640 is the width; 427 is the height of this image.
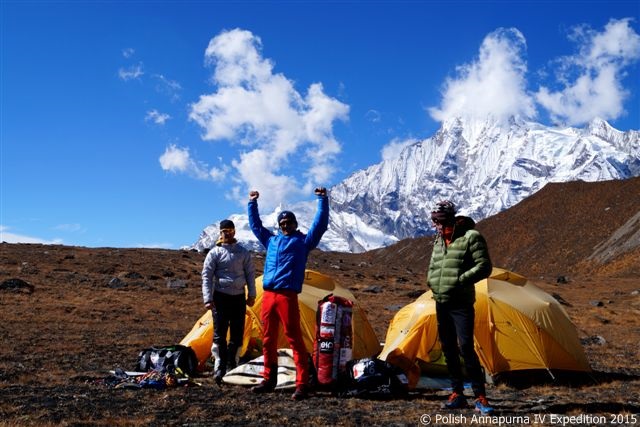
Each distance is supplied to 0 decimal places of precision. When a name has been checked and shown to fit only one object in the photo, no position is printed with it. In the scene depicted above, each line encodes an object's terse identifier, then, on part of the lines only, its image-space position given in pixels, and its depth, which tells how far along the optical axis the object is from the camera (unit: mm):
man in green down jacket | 7902
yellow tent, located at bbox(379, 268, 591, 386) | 11039
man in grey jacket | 10102
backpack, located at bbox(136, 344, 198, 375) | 10742
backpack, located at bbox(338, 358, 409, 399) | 9055
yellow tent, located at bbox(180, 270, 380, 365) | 12445
